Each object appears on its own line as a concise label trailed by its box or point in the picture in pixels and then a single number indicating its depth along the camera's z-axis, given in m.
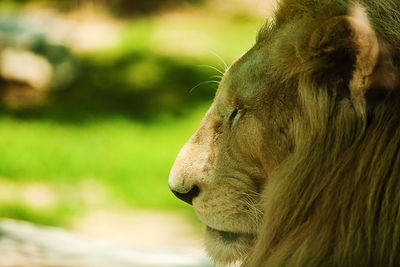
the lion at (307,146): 3.22
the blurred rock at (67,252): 5.62
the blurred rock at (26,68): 15.46
